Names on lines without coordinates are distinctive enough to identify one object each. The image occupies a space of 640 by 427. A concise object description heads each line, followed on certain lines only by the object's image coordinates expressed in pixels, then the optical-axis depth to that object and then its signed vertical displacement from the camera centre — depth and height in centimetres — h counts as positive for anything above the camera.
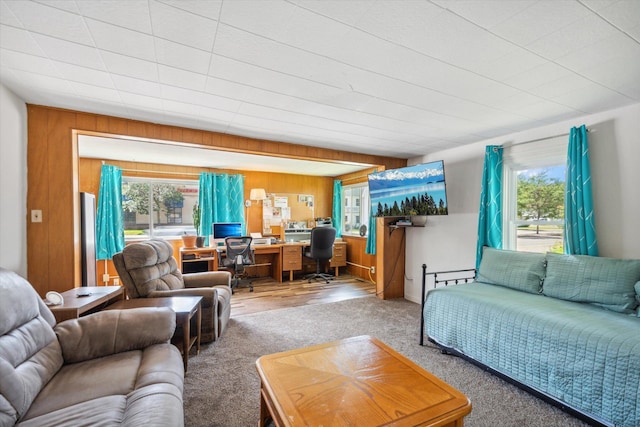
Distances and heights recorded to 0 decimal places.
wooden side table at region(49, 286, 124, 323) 193 -62
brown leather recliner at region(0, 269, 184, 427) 114 -78
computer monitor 534 -26
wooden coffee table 122 -86
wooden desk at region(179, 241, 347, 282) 496 -79
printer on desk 555 -48
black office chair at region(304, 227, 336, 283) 525 -52
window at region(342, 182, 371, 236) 608 +17
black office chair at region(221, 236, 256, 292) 479 -65
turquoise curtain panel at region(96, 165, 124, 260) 477 +6
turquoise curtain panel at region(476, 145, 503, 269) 321 +12
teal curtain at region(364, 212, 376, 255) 529 -45
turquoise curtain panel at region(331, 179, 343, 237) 659 +20
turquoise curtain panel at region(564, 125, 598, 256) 249 +10
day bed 161 -79
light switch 239 +4
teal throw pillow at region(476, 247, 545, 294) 260 -55
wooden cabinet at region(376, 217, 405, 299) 438 -69
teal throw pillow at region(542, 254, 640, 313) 208 -54
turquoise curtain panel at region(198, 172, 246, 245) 547 +35
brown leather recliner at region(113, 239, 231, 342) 261 -62
